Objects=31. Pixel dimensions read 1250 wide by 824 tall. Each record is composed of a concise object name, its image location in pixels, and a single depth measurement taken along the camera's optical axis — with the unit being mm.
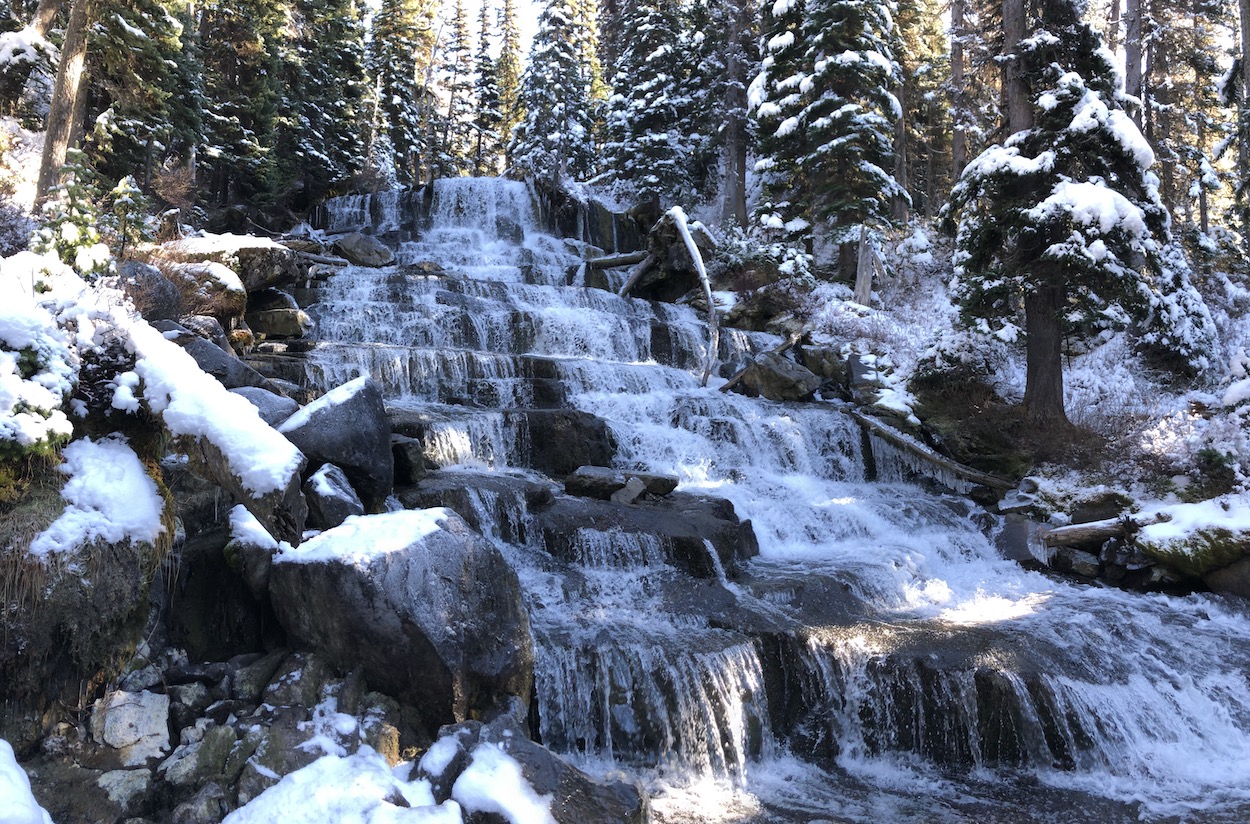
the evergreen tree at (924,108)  25438
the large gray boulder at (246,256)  13539
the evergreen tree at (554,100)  34625
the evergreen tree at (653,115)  28453
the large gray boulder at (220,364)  8773
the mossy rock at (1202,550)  9062
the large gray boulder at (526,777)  4406
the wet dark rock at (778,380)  15180
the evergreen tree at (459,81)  46844
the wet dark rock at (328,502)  6363
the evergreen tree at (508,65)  48156
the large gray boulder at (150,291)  9727
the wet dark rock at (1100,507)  10719
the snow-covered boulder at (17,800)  3575
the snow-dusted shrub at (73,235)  8453
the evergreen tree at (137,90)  16062
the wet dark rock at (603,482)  10289
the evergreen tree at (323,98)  28750
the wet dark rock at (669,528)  8875
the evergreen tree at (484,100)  45875
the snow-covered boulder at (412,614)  5180
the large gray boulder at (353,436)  7359
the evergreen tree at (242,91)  24344
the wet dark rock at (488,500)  8625
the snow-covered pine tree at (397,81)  37719
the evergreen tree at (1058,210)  11250
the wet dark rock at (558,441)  11367
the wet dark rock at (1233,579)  8930
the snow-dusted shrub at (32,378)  4863
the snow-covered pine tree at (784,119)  20688
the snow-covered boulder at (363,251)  21388
